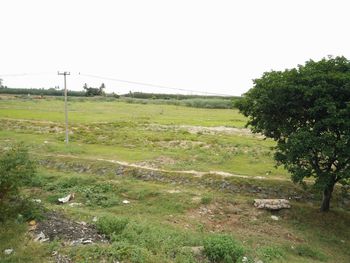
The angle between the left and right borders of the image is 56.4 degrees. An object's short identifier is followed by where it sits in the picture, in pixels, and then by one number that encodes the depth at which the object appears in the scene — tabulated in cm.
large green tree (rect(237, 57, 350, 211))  1270
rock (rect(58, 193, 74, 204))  1491
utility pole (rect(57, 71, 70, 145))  2506
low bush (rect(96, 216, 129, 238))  1058
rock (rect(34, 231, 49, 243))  967
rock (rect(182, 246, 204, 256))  1001
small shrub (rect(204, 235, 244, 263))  991
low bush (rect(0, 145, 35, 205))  1052
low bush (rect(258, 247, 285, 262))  1094
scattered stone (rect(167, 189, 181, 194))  1612
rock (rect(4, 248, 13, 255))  902
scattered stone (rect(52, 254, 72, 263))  870
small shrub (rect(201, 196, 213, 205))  1529
